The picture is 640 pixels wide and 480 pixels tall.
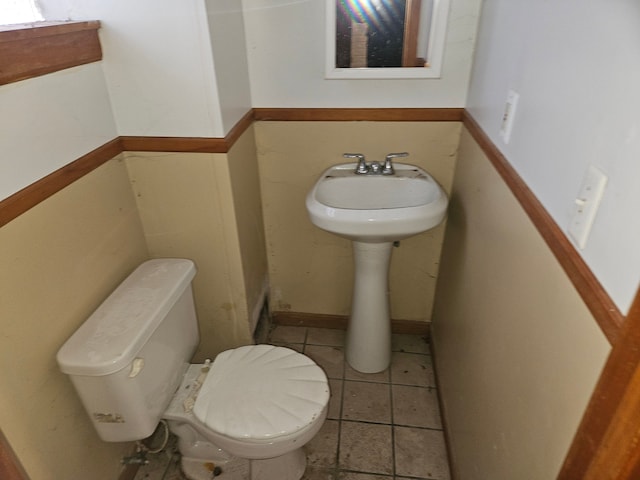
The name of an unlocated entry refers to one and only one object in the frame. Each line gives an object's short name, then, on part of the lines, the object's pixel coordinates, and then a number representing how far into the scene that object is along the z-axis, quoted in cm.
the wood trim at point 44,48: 88
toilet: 106
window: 114
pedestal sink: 134
